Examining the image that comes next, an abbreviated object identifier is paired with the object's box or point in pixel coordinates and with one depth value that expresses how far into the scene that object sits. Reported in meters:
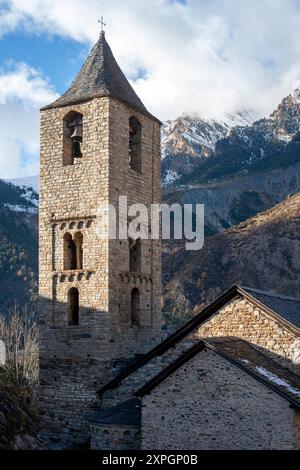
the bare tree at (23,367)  28.27
